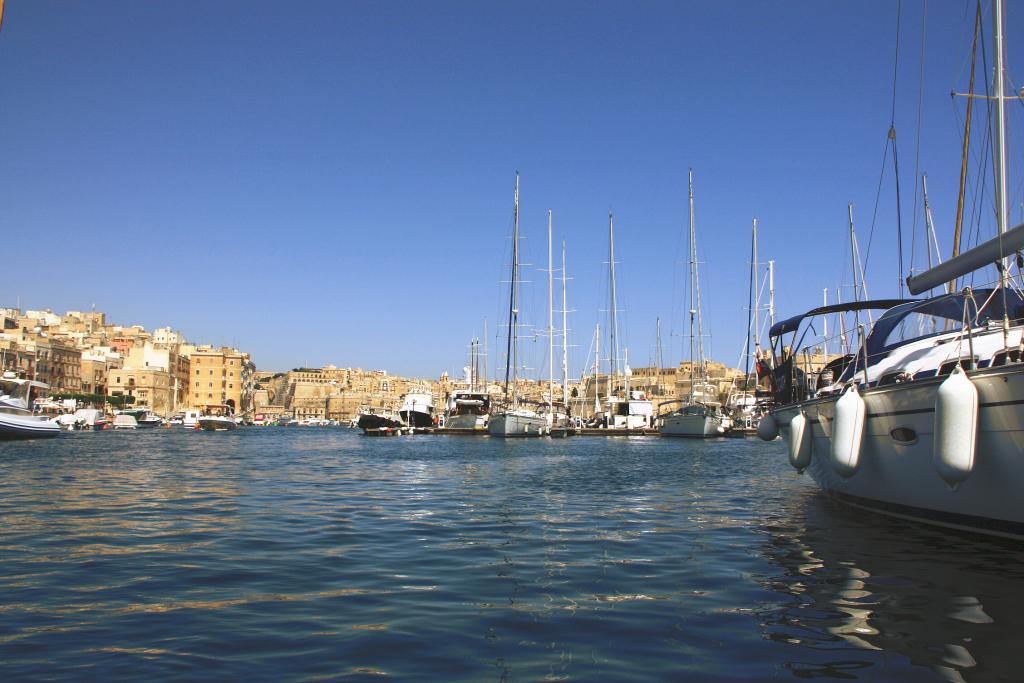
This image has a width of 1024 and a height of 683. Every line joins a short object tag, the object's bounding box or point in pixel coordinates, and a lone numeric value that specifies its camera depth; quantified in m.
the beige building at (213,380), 165.38
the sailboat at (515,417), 54.88
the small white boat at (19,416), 49.12
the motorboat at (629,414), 70.59
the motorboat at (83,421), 80.31
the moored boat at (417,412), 79.38
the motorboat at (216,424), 97.81
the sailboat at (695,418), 58.66
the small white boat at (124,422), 90.62
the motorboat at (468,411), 66.50
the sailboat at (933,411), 9.28
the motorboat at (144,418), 102.87
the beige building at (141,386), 148.00
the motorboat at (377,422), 75.25
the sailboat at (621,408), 66.75
